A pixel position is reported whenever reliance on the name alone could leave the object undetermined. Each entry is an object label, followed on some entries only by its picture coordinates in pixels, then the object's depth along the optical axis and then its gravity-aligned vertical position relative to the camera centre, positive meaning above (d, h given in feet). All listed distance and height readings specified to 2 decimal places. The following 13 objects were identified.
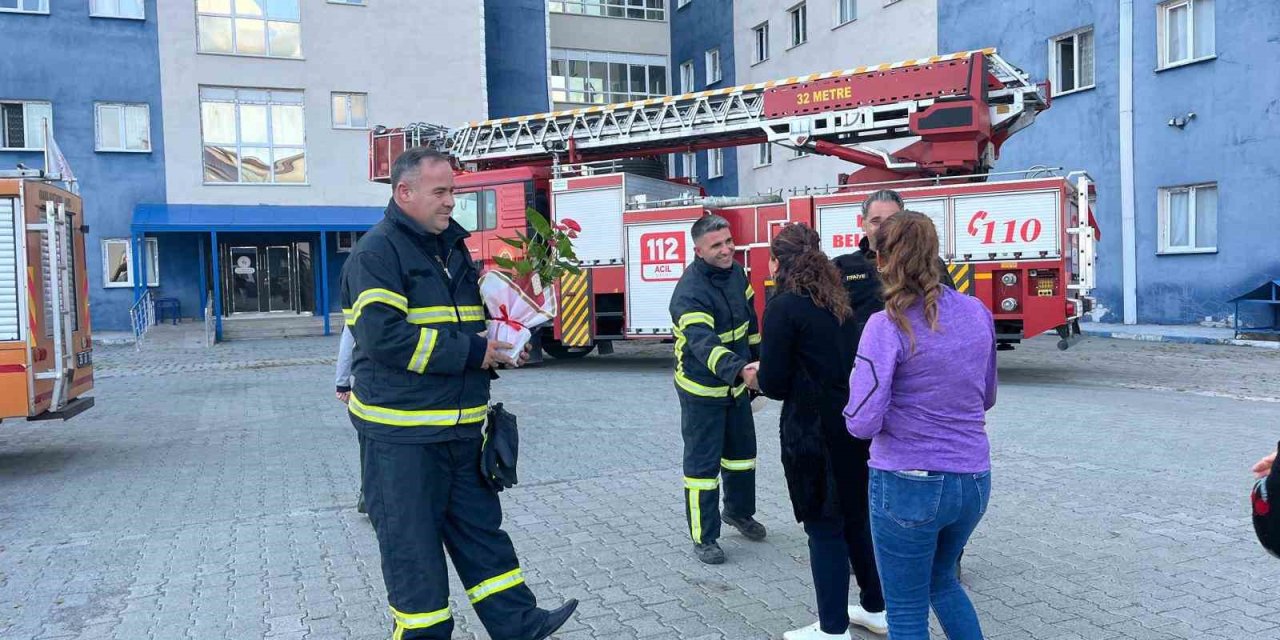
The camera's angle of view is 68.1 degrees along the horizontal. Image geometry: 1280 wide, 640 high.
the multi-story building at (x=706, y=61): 97.96 +23.76
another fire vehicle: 24.57 -0.23
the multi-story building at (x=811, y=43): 73.36 +19.89
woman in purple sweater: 9.64 -1.46
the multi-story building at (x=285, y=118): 78.33 +14.79
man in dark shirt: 12.94 -0.09
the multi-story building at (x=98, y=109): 74.28 +14.89
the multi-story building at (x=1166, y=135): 53.67 +8.42
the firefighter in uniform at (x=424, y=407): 10.71 -1.40
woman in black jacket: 12.02 -1.81
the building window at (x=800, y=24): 85.76 +23.17
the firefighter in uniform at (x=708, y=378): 16.01 -1.67
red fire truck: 37.17 +4.22
